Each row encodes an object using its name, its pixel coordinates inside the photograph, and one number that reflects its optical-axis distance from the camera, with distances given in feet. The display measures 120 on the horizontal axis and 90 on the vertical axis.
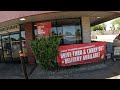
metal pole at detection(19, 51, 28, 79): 13.31
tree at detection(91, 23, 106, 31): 95.89
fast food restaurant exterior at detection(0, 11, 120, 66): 14.43
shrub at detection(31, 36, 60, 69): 14.01
